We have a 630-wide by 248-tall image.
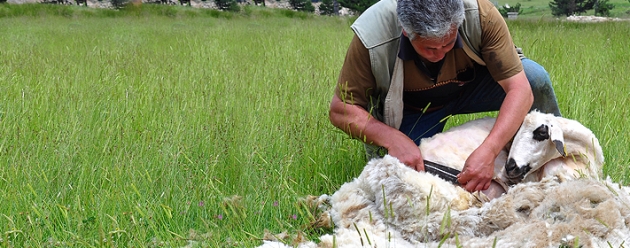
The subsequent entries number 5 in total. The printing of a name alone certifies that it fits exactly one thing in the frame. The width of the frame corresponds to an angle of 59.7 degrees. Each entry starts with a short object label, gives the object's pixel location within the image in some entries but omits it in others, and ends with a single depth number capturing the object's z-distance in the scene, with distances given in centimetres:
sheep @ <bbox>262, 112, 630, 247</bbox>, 226
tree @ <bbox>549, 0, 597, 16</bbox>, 3133
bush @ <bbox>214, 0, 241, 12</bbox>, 2701
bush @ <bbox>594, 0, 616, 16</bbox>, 3120
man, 266
